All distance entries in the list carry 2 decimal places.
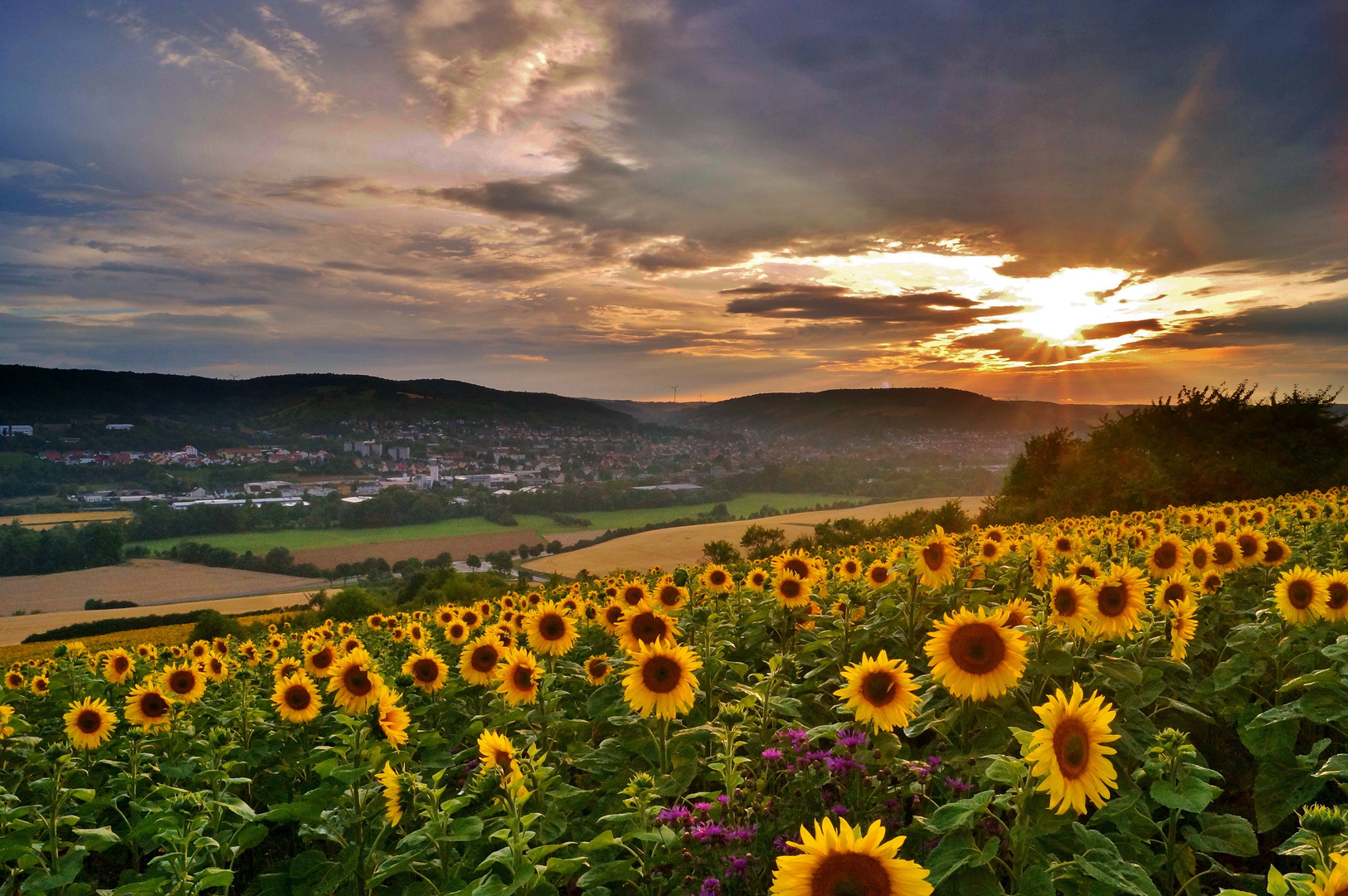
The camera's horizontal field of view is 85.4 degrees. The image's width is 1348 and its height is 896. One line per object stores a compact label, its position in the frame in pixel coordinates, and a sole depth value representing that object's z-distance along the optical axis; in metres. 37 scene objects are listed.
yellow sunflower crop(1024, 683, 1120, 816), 2.73
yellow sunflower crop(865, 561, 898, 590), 7.13
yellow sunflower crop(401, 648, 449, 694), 5.80
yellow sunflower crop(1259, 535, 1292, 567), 6.79
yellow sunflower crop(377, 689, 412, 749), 4.40
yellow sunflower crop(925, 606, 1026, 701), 3.80
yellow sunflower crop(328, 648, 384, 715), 5.15
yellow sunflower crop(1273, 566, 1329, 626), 5.10
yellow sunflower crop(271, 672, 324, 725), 5.72
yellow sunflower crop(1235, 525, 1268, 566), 6.89
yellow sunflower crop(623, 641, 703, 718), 4.25
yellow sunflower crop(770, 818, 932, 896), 2.20
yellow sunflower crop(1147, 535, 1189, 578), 6.93
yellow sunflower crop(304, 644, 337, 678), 6.56
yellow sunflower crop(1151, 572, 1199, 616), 5.16
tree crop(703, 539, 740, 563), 39.64
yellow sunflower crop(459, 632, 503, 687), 5.56
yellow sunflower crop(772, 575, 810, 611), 6.88
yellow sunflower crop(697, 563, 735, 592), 8.59
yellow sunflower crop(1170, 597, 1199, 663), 4.64
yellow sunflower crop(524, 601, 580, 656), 6.23
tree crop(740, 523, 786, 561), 45.84
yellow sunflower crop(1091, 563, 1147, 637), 4.64
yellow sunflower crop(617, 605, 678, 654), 5.43
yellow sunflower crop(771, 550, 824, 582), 7.47
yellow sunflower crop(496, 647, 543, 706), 4.96
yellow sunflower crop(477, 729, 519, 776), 3.68
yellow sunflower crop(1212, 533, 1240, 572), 6.86
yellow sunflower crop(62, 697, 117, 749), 5.88
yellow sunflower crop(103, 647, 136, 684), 8.06
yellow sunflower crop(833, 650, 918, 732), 3.74
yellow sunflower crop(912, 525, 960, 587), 6.31
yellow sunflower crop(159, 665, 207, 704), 6.75
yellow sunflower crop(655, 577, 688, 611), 8.00
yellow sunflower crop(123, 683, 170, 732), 6.04
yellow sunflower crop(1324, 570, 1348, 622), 5.11
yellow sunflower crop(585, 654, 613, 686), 5.46
